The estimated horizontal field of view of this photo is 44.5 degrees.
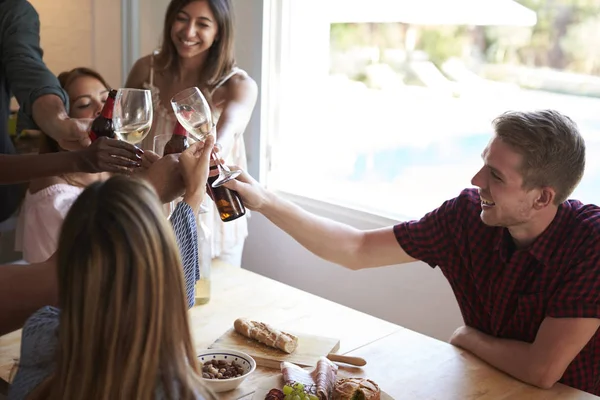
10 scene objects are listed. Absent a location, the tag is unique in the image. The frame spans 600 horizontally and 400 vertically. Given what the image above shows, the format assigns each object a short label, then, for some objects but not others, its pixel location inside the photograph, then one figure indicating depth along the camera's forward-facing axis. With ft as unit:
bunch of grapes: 4.25
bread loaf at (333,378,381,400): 4.50
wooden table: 4.99
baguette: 5.24
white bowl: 4.66
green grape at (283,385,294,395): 4.33
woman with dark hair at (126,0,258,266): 8.61
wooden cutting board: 5.15
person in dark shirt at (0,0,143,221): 5.52
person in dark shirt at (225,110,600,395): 5.29
